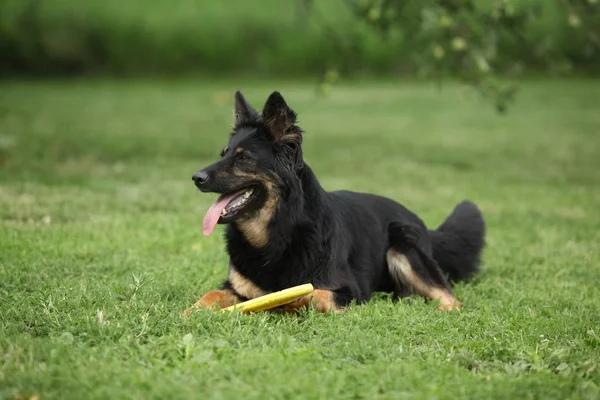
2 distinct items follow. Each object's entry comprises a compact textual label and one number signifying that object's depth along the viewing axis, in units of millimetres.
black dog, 5617
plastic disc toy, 5375
